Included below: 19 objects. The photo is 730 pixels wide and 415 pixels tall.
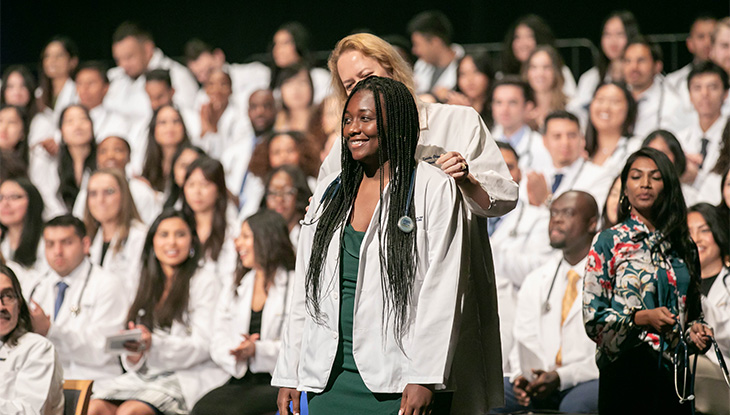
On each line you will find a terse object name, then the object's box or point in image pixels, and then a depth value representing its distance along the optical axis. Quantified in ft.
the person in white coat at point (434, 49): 48.06
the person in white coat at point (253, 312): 34.63
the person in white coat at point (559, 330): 32.81
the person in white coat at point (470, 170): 16.80
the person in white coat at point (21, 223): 43.70
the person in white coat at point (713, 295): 29.04
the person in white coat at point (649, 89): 42.47
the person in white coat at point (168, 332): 34.24
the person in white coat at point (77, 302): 37.58
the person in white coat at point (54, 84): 54.03
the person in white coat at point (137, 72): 54.34
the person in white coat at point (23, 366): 25.82
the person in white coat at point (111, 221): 43.37
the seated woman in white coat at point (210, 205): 42.34
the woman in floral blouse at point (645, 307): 22.31
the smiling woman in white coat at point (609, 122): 41.63
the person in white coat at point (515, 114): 43.42
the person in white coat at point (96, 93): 54.19
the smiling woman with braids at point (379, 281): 14.75
